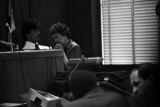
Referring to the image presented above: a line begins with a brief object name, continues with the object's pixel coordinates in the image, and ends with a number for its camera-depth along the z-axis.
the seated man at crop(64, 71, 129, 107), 2.89
